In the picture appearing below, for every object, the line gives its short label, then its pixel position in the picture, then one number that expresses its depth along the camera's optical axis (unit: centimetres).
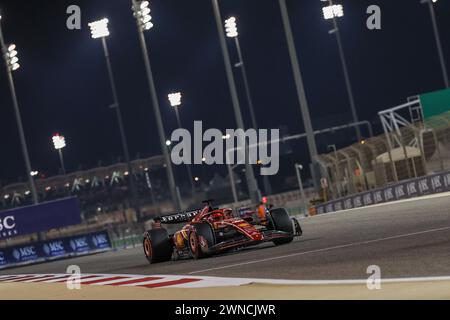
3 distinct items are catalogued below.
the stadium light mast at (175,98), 6788
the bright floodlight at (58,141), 6544
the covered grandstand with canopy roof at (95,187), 10088
